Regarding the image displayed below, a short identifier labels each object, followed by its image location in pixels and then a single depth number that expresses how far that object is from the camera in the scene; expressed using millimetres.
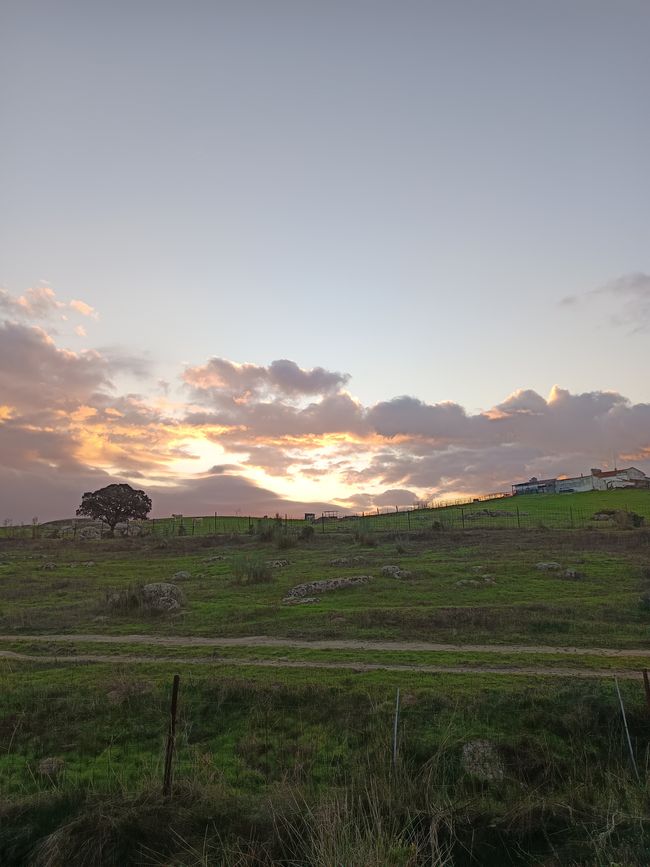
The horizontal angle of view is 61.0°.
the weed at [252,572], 36969
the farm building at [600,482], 130900
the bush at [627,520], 60844
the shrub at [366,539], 55256
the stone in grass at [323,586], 31984
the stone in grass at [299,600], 29867
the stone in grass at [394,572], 35556
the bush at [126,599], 29234
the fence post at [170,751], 8784
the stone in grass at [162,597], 28922
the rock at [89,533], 84688
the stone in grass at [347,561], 42906
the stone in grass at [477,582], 31594
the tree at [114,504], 98000
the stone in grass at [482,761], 10844
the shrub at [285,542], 56966
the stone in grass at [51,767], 11891
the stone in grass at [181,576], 40875
